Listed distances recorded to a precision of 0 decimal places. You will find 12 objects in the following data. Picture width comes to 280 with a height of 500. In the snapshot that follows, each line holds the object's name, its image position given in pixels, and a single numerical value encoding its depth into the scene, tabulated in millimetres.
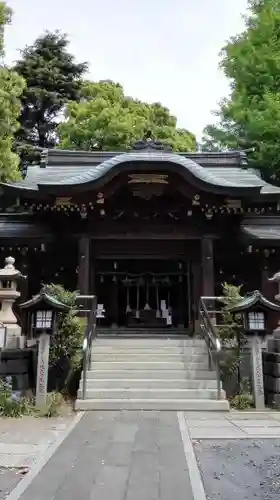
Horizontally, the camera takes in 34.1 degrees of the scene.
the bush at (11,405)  7757
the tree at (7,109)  14828
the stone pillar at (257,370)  8625
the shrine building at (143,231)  12062
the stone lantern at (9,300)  9430
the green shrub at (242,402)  8594
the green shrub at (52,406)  7906
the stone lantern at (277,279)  9808
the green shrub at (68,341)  9273
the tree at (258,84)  18859
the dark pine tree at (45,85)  31094
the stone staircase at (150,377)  8336
